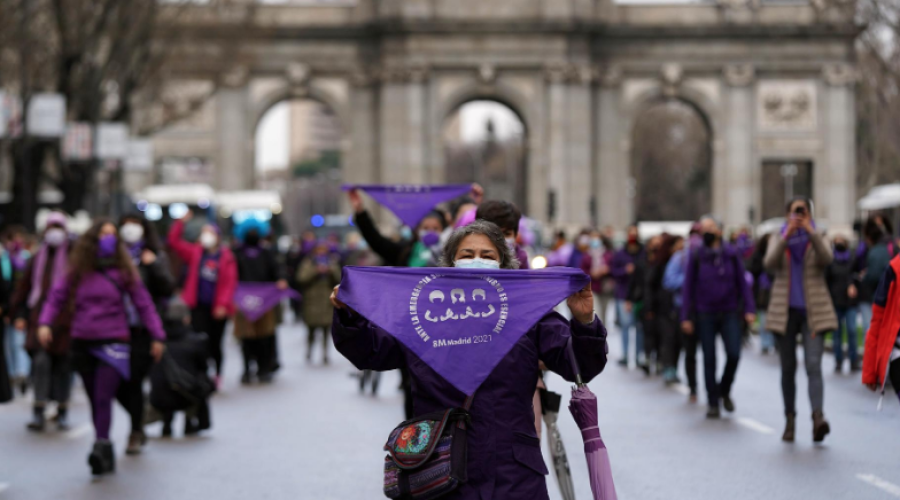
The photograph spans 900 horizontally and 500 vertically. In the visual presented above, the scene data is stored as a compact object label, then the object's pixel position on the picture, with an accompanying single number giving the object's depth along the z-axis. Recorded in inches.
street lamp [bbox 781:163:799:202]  3321.9
